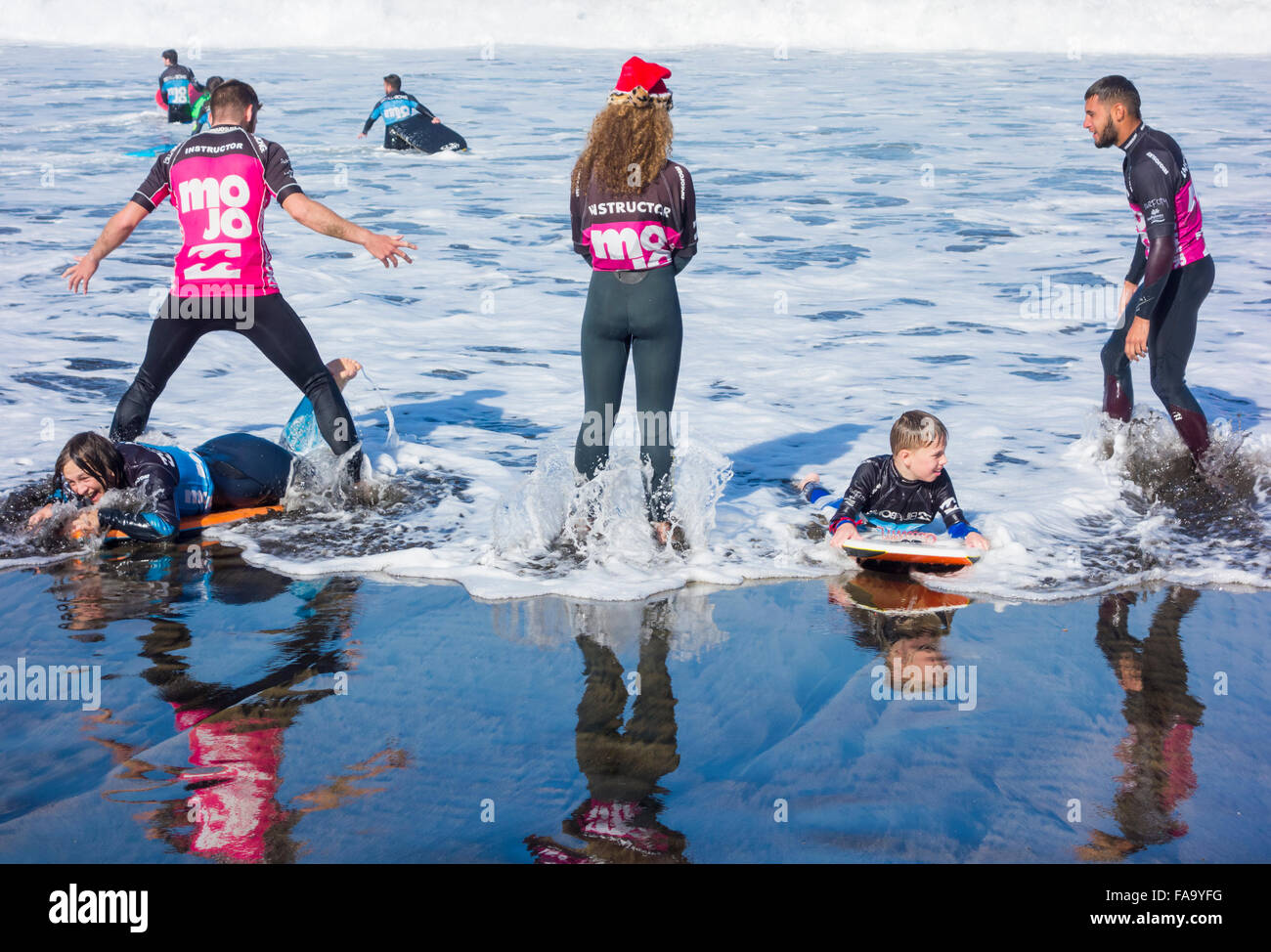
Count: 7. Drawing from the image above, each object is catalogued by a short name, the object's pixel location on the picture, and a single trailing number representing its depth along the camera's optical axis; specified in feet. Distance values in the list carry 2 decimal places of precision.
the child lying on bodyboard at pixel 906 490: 17.93
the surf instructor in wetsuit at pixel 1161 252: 19.95
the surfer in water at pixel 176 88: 71.41
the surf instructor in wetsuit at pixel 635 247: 16.88
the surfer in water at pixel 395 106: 64.69
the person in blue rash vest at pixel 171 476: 18.20
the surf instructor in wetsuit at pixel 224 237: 18.83
